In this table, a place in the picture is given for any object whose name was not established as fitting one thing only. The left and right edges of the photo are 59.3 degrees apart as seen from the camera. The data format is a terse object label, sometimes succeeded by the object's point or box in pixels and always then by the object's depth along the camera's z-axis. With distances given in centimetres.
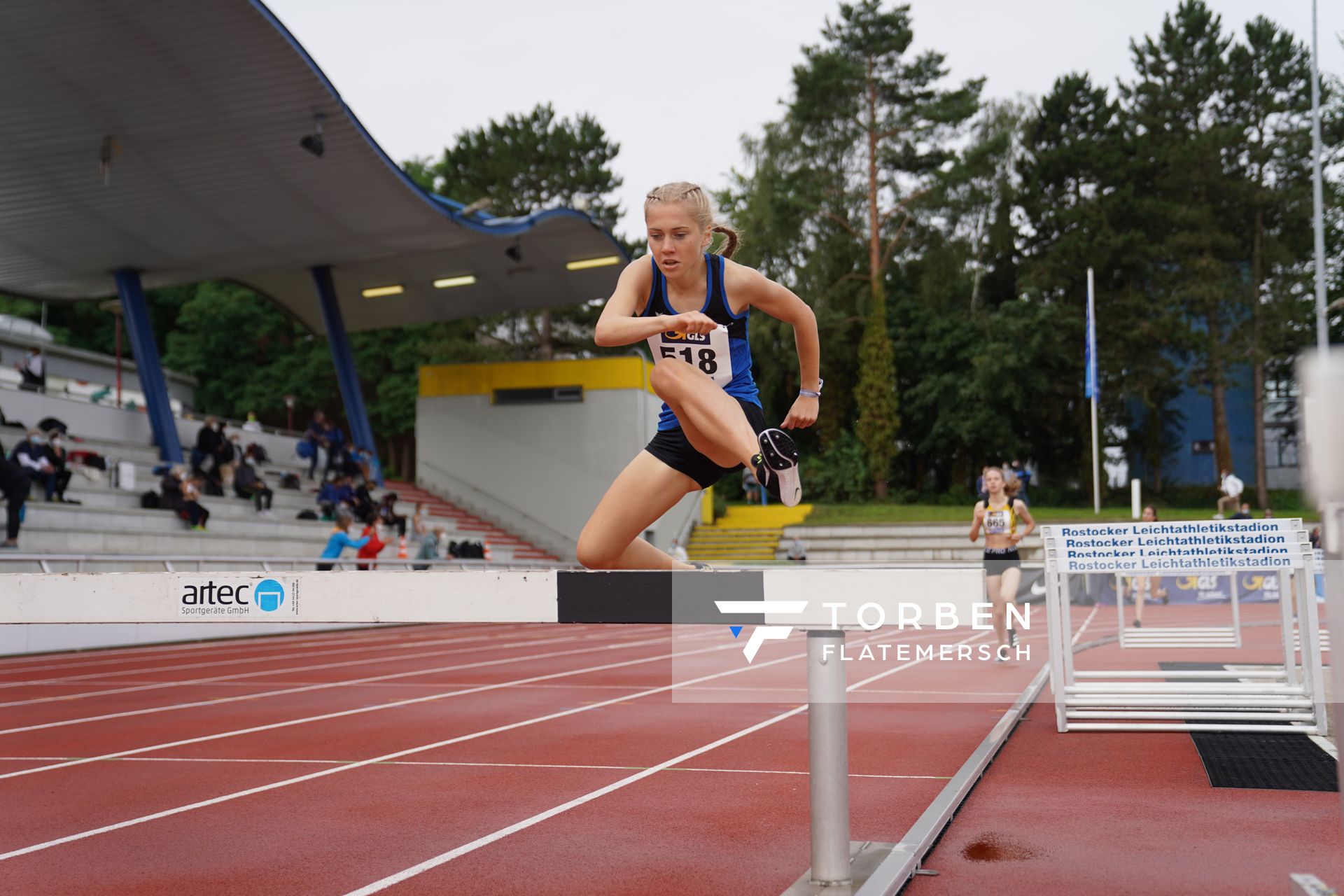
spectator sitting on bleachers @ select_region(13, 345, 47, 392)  2228
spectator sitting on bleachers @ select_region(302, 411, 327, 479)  2641
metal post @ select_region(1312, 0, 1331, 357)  2680
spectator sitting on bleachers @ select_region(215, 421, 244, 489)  2256
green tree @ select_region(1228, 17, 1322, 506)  3947
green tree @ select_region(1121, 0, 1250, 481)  3956
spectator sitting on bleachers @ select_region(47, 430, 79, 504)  1727
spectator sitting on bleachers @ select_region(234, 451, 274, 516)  2209
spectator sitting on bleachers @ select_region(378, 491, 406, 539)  2355
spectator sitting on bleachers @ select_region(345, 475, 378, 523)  2356
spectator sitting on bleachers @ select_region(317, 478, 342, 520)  2359
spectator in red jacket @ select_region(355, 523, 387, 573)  1691
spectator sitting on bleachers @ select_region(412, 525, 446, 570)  2081
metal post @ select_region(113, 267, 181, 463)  2355
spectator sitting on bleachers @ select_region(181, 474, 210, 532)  1931
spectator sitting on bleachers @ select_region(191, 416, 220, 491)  2222
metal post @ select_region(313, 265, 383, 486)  2748
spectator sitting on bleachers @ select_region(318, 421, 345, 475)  2677
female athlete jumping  326
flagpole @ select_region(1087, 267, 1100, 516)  2999
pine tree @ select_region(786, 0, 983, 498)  4003
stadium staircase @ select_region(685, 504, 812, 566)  3256
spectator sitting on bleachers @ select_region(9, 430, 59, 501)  1670
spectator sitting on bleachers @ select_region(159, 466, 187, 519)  1950
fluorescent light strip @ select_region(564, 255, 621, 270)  2852
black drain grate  582
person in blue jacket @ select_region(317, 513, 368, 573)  1588
